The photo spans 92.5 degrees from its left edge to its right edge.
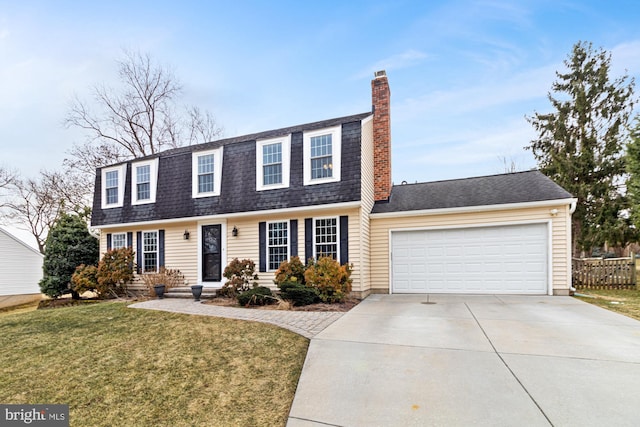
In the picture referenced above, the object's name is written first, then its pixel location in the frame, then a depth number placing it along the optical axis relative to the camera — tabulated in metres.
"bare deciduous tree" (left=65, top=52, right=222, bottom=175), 18.55
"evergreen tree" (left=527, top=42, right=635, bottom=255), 16.16
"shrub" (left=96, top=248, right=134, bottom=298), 10.91
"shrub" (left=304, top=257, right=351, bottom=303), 8.12
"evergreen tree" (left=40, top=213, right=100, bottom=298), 12.10
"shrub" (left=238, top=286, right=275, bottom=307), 8.22
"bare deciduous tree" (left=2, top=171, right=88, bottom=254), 19.54
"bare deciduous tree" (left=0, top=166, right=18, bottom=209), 20.75
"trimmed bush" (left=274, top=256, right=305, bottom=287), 8.70
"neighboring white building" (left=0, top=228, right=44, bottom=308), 15.02
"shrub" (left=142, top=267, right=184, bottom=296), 10.69
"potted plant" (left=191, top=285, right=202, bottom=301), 9.40
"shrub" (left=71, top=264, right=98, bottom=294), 10.87
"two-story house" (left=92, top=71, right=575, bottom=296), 9.10
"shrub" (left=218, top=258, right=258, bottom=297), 9.44
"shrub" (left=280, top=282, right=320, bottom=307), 7.88
